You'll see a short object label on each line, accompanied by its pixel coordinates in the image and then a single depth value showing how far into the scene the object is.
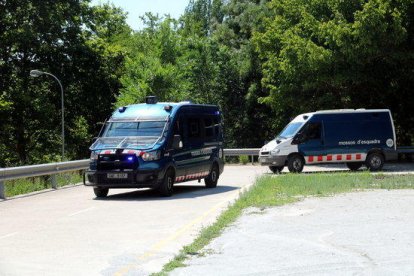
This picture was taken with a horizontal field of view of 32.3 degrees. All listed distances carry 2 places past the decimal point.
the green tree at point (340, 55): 31.56
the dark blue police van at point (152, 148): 17.50
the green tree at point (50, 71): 46.12
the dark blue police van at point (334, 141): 27.34
